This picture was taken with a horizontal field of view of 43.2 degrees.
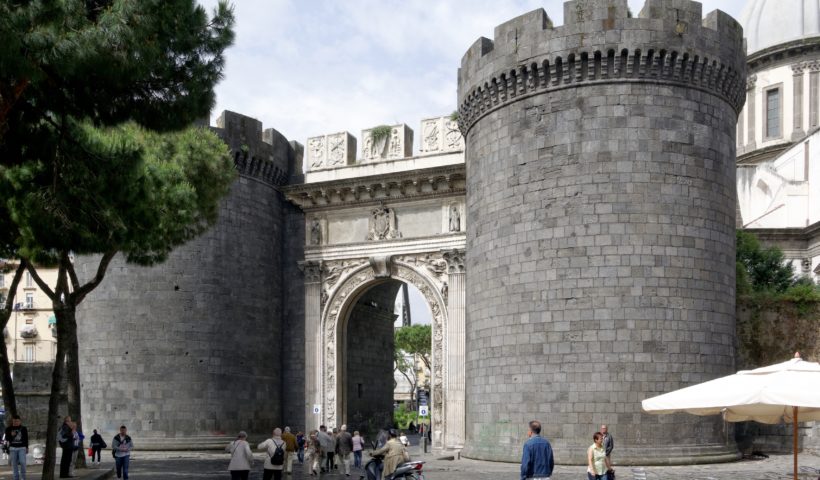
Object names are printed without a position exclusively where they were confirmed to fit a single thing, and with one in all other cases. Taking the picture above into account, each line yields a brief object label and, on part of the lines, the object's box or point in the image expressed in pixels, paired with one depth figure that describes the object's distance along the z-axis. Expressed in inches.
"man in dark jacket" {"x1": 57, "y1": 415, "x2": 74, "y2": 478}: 783.1
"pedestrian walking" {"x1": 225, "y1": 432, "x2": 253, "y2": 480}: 609.6
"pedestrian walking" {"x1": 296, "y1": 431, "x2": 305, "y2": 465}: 1044.7
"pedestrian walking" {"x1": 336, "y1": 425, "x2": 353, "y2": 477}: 893.2
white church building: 1530.5
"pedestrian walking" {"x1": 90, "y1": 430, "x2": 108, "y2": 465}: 922.6
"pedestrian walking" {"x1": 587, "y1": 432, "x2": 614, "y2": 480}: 579.5
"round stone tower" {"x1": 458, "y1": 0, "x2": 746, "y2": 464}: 848.3
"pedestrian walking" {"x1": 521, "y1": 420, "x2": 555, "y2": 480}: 493.7
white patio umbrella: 448.8
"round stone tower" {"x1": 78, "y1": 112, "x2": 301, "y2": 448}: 1149.7
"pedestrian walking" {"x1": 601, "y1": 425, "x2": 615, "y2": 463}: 658.2
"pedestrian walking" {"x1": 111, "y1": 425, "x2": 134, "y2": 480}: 765.9
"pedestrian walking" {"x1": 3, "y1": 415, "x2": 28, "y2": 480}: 694.5
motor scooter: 581.3
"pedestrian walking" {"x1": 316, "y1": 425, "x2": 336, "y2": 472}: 904.3
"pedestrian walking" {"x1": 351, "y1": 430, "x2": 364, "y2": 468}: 922.1
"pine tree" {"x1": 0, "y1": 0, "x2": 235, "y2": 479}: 474.0
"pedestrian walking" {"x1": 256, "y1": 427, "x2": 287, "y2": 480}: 650.8
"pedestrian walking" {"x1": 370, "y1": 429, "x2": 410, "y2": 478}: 583.2
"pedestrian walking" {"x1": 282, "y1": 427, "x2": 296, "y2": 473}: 810.8
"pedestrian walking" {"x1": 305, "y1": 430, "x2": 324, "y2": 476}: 887.1
